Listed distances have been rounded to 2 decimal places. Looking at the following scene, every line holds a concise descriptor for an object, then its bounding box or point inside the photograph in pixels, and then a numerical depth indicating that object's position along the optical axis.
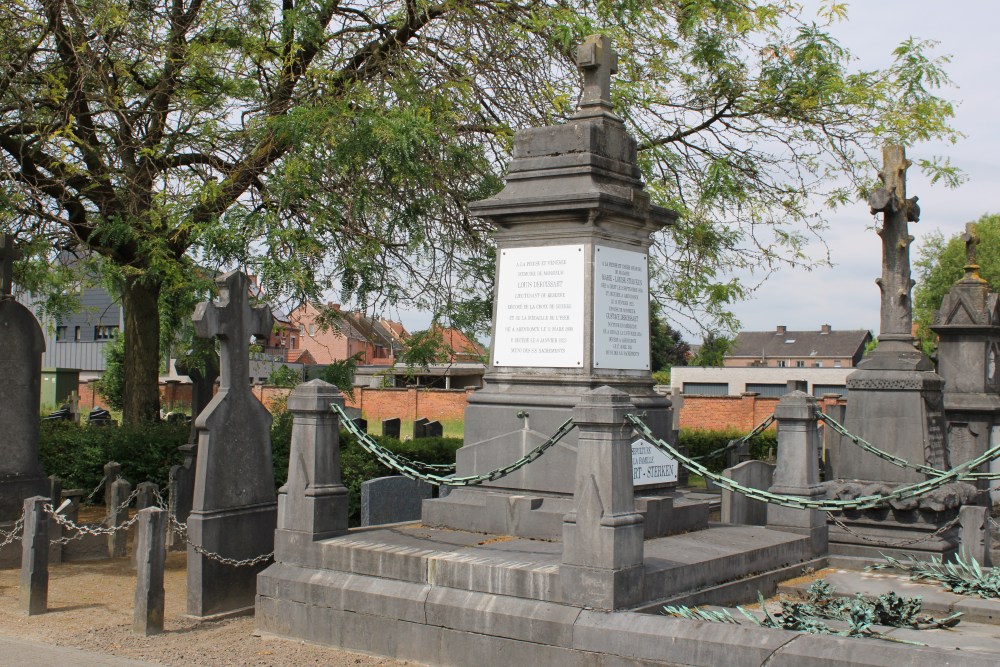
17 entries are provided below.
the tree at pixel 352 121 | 12.48
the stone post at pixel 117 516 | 11.47
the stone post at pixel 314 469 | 8.10
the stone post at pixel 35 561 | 8.59
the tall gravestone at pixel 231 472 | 8.42
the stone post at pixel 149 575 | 7.86
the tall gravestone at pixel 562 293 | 8.34
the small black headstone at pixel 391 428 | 20.02
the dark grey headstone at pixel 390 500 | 10.53
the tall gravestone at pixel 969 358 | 17.05
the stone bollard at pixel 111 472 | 13.03
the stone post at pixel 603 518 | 6.30
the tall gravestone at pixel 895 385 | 11.27
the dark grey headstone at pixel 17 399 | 10.97
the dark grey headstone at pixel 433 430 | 20.86
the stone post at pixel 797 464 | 9.23
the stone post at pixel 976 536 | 8.98
